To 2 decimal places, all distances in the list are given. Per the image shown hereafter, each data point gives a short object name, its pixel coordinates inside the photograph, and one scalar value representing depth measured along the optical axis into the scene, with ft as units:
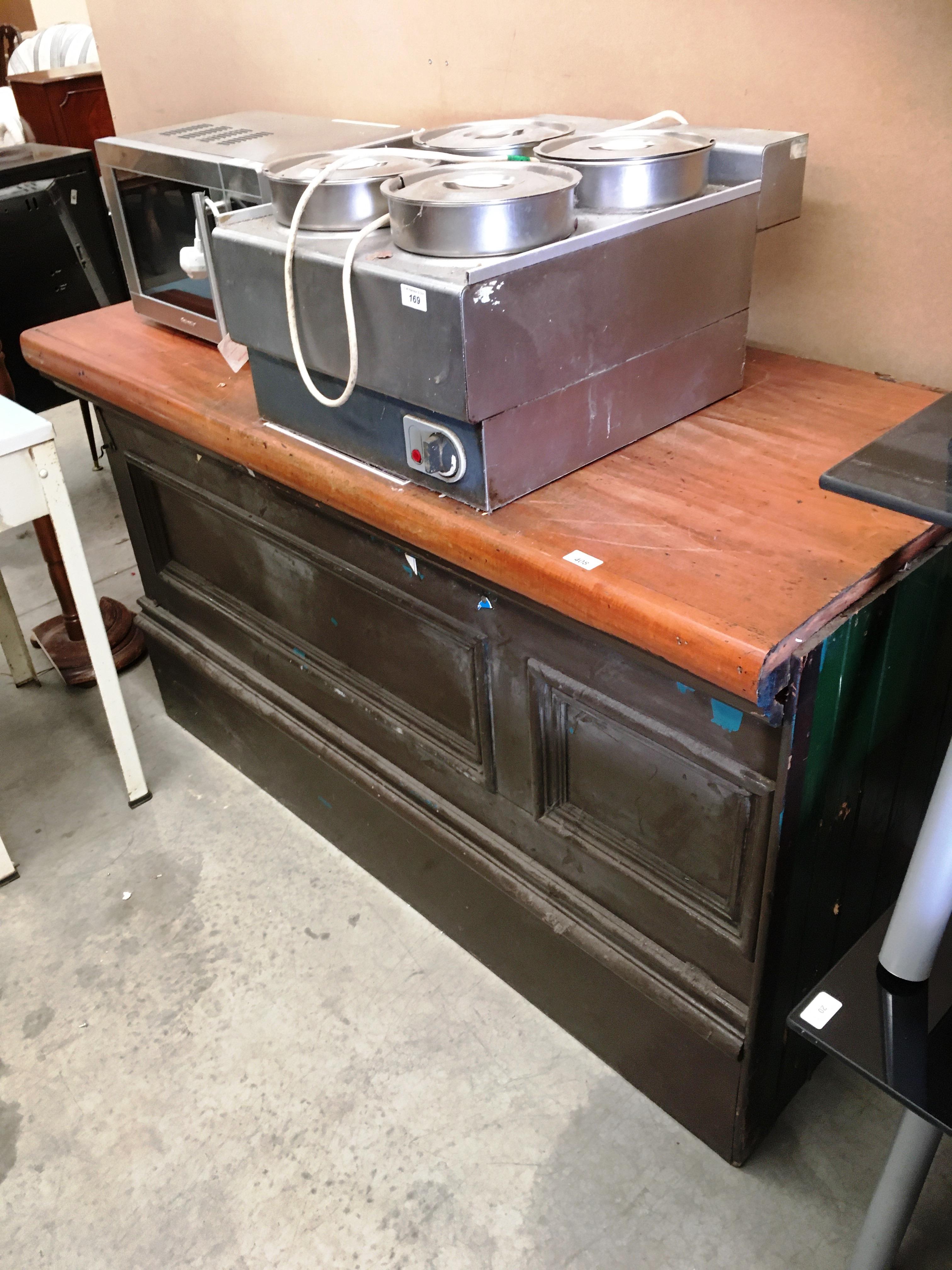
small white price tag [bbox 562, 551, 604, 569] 3.24
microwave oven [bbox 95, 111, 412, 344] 4.79
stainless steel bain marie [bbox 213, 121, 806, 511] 3.26
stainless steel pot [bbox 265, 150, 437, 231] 3.74
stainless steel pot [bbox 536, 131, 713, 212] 3.57
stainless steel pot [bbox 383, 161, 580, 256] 3.23
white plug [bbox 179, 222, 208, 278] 4.97
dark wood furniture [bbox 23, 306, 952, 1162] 3.18
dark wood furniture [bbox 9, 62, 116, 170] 12.10
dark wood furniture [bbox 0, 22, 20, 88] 15.96
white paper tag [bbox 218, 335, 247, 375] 4.99
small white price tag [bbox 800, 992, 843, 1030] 3.12
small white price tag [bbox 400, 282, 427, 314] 3.23
